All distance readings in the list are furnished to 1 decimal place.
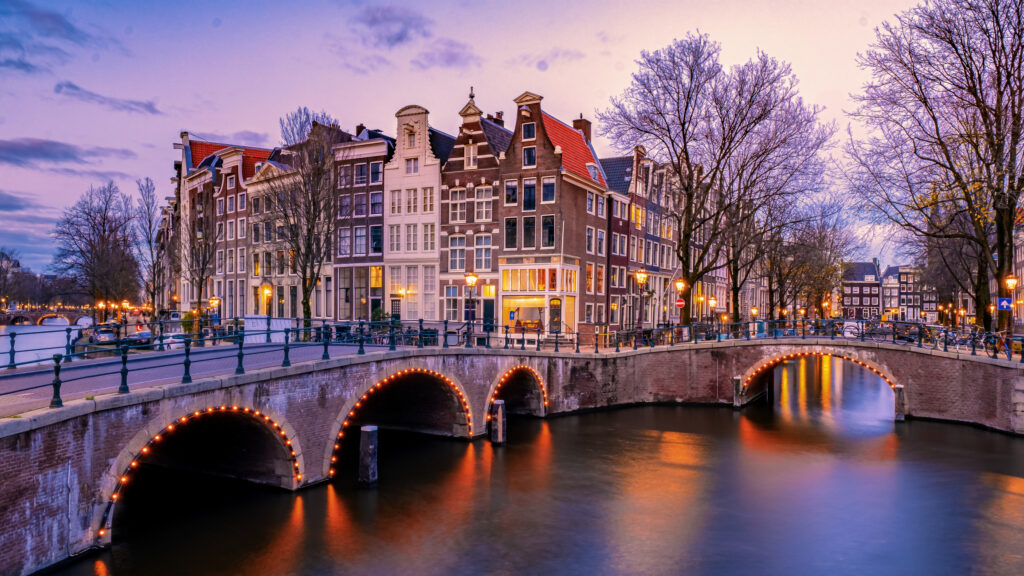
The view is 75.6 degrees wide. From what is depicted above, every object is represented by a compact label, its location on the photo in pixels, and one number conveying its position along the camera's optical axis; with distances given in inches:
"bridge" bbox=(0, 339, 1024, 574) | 423.8
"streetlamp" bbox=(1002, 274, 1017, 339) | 943.7
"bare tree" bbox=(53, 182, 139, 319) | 1856.4
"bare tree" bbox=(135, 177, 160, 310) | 2005.4
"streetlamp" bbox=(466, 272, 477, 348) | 939.3
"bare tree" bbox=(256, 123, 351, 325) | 1323.8
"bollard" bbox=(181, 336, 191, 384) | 522.3
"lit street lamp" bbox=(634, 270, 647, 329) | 1257.9
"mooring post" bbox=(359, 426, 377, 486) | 703.7
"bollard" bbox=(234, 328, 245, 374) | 557.9
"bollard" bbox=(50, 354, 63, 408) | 422.4
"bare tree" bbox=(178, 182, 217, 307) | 1921.8
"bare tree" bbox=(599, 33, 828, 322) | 1211.9
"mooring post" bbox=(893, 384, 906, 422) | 1052.5
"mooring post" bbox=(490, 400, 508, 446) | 903.8
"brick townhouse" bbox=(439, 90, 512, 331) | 1517.0
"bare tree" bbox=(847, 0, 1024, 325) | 935.0
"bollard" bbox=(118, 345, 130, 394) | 463.5
